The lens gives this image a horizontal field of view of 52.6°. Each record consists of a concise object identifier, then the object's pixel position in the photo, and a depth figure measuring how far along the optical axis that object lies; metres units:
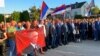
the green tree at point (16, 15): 21.04
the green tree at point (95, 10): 31.33
